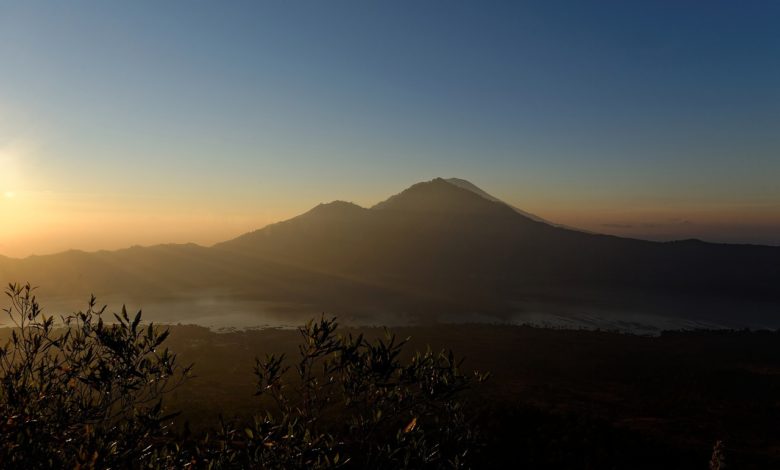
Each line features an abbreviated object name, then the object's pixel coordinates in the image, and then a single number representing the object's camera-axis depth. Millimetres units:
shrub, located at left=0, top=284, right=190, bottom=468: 4539
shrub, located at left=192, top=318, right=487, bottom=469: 5207
